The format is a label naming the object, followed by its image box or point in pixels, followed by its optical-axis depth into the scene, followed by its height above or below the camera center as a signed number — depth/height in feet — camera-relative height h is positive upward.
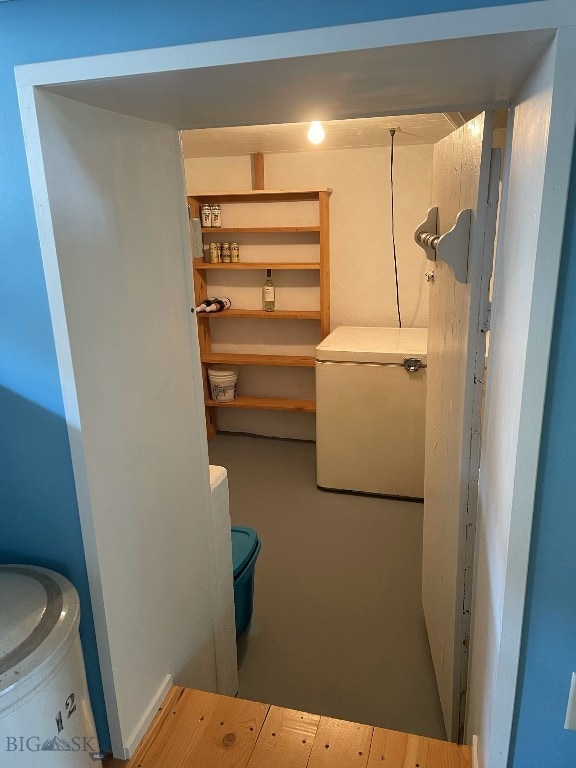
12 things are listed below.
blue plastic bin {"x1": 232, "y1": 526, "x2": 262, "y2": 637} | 7.16 -4.26
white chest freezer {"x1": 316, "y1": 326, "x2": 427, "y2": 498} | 10.46 -3.44
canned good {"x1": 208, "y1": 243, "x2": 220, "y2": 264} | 13.04 -0.39
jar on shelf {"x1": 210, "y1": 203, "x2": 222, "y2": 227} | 12.86 +0.50
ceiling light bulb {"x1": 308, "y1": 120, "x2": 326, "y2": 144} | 8.80 +1.66
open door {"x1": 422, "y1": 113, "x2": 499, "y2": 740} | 4.39 -1.61
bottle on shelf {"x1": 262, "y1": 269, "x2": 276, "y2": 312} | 13.02 -1.37
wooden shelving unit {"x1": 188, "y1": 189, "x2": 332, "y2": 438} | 12.20 -1.22
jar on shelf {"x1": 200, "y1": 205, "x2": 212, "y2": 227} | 12.89 +0.48
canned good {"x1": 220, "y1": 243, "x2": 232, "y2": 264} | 13.04 -0.40
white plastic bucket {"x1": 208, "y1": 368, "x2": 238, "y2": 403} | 13.70 -3.59
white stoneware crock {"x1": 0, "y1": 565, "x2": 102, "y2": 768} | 3.02 -2.42
